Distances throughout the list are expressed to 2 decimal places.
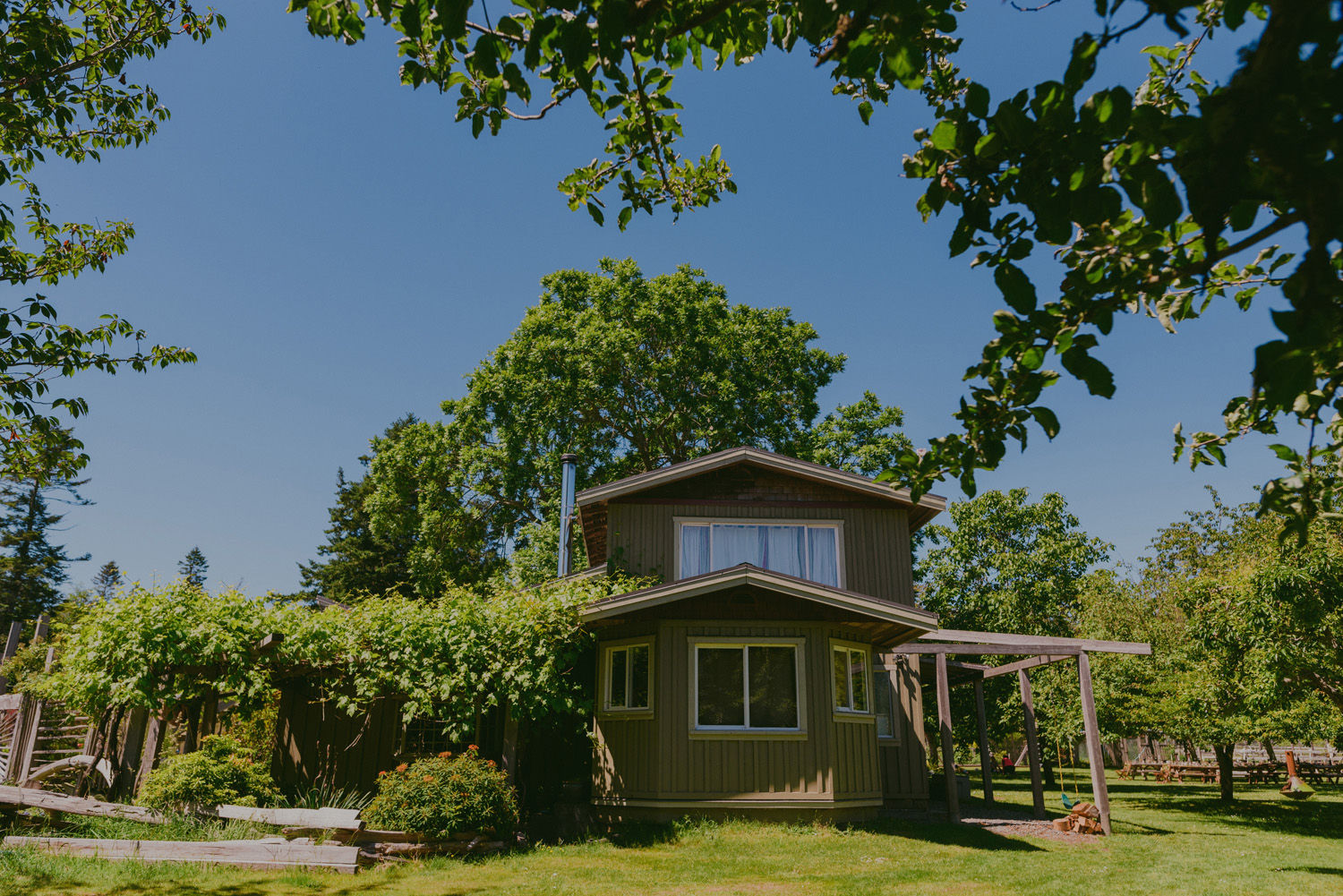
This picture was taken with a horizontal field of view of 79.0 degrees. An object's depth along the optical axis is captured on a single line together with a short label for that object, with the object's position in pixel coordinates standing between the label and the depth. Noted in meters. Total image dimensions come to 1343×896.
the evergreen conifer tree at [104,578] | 60.91
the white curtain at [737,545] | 16.69
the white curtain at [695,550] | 16.67
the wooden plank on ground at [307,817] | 9.74
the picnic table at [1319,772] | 29.00
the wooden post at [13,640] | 17.80
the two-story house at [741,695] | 12.75
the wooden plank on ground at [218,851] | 9.09
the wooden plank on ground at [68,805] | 10.04
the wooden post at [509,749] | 12.38
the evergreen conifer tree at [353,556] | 38.31
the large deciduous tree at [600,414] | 27.95
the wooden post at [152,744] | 12.16
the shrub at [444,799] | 10.21
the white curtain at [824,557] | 16.52
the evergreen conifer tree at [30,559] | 44.25
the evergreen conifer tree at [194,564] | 64.19
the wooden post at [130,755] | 11.62
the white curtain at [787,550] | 16.61
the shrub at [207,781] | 10.32
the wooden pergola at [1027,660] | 14.17
